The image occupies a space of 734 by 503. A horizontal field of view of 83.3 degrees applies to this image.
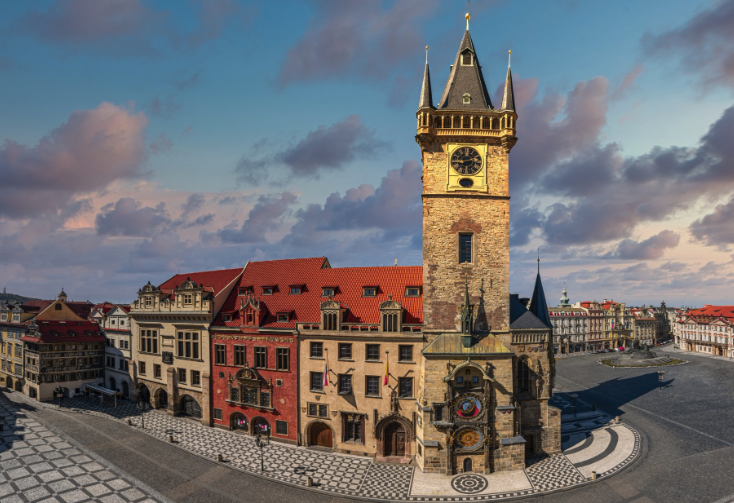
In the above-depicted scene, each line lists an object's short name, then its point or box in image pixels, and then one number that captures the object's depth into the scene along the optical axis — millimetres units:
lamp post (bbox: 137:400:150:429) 51794
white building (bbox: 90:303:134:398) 65188
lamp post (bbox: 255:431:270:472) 38325
